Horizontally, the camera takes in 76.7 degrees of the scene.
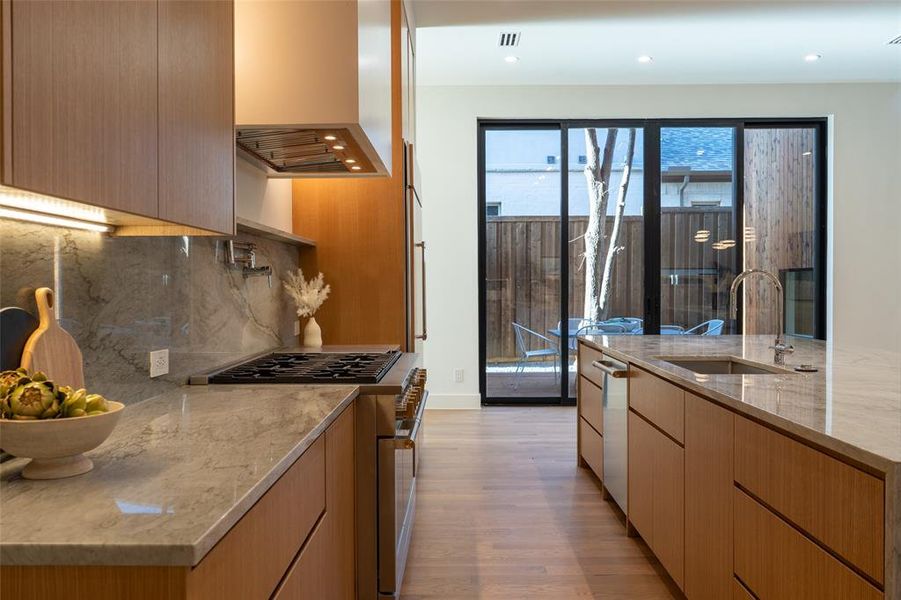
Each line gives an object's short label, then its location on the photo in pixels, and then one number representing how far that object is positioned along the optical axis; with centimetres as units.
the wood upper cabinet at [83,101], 78
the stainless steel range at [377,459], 189
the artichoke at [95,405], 99
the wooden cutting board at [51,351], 118
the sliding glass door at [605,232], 557
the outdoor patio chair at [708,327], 563
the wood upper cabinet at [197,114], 121
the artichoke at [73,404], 96
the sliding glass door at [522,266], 559
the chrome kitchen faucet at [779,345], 225
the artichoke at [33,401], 93
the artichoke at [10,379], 95
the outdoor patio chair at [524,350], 564
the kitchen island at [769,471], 112
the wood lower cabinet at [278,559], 74
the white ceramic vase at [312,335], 307
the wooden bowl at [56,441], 91
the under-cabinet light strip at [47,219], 115
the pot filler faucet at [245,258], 230
